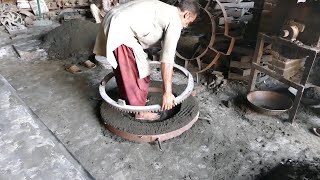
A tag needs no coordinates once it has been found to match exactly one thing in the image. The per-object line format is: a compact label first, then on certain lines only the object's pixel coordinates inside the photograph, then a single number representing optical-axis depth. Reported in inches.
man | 123.9
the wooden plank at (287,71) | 172.6
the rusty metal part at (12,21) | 259.8
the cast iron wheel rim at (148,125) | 136.3
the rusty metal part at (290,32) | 139.3
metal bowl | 161.8
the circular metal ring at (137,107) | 131.1
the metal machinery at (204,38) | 182.4
